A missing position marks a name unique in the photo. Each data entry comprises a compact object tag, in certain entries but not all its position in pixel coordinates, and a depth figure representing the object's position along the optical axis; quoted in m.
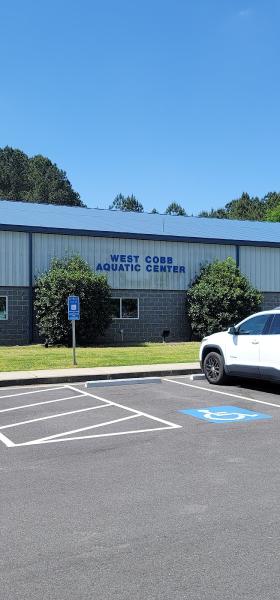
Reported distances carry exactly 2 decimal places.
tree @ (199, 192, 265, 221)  103.50
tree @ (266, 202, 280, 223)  80.31
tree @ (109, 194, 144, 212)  124.62
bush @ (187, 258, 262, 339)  27.28
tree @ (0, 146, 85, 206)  100.00
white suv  11.78
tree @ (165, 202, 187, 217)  125.39
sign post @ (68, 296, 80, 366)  16.64
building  25.33
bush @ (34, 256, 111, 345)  24.08
